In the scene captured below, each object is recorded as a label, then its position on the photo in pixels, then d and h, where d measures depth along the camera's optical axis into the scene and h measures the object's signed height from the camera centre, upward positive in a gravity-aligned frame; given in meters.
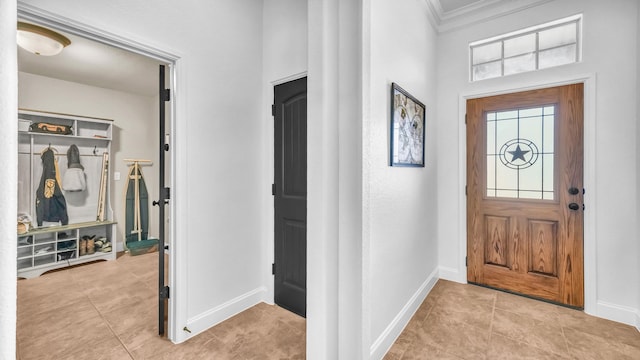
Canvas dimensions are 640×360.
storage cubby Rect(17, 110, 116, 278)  3.55 -0.30
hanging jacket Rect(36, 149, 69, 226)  3.67 -0.25
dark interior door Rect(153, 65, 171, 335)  2.02 -0.10
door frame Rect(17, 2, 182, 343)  1.94 -0.01
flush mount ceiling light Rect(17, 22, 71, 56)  2.34 +1.27
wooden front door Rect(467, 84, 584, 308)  2.46 -0.15
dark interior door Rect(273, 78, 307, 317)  2.36 -0.14
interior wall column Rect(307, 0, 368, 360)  1.46 -0.04
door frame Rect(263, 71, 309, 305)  2.58 -0.24
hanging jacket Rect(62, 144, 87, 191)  3.88 +0.05
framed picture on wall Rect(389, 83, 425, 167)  1.93 +0.39
